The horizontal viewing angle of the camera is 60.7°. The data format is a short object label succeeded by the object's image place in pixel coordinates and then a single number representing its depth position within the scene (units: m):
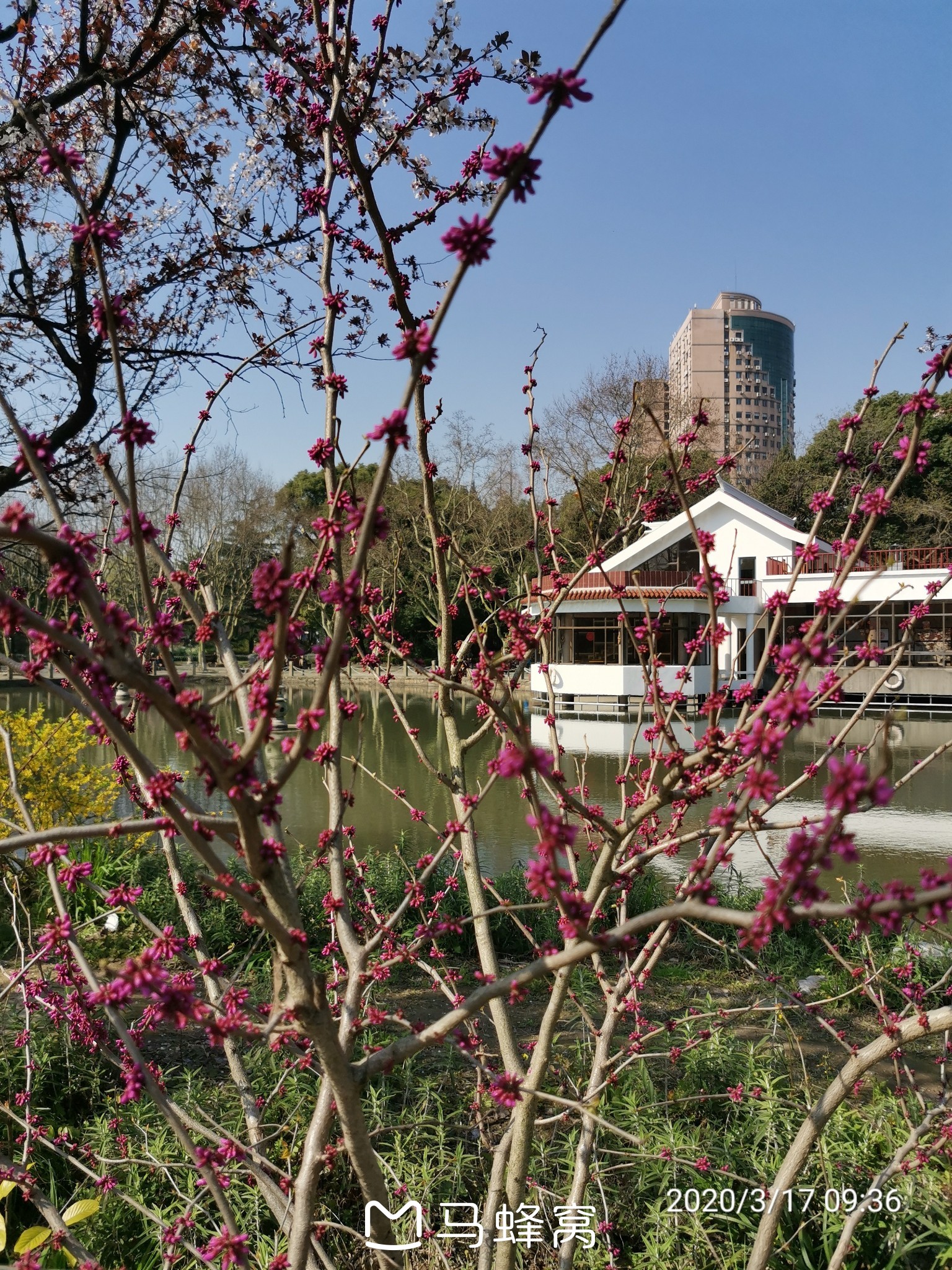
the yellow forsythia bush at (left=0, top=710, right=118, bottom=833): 6.43
